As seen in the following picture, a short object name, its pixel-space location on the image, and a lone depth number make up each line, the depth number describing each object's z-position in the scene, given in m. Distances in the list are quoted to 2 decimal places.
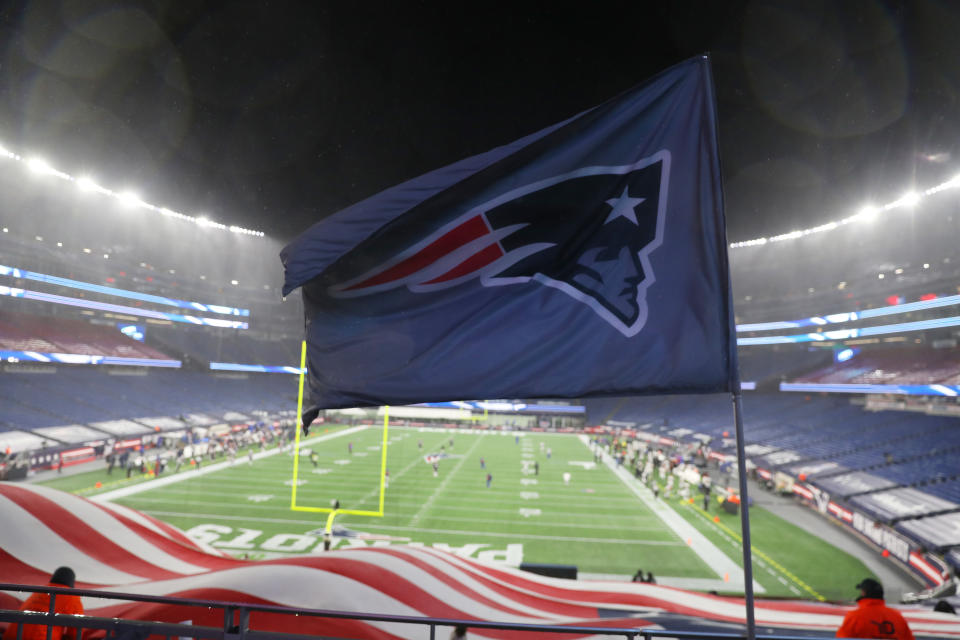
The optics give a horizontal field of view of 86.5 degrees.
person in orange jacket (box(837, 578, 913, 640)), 3.62
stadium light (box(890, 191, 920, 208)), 29.94
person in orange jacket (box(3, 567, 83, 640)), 3.35
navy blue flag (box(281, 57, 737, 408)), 2.84
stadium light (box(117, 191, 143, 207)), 41.16
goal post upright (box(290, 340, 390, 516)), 18.70
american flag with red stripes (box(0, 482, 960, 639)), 4.49
